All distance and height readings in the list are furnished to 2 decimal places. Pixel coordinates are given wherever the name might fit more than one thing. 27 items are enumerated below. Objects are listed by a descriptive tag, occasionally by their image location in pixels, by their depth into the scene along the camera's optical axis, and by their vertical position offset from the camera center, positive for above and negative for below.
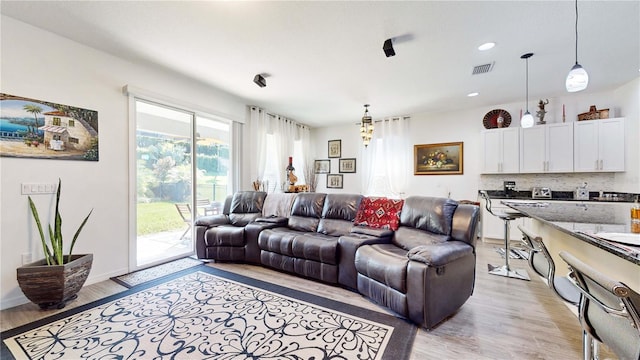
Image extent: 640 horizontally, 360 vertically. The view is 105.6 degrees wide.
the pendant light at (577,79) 2.01 +0.84
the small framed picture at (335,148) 6.66 +0.84
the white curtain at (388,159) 5.71 +0.47
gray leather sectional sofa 2.00 -0.74
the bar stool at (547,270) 1.46 -0.65
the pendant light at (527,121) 3.49 +0.84
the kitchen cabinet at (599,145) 3.94 +0.56
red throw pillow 2.98 -0.44
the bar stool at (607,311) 0.83 -0.55
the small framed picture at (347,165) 6.48 +0.37
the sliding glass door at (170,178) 3.38 +0.01
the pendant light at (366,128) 4.67 +0.98
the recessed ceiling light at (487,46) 2.68 +1.48
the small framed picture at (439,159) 5.27 +0.45
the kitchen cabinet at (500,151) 4.64 +0.54
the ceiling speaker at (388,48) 2.52 +1.38
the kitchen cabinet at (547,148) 4.27 +0.55
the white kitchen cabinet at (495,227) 4.52 -0.92
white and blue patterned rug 1.70 -1.21
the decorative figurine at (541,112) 4.44 +1.22
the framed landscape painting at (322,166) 6.85 +0.36
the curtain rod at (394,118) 5.71 +1.45
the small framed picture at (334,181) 6.67 -0.06
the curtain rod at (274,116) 5.00 +1.46
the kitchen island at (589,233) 1.27 -0.32
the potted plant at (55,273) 2.15 -0.86
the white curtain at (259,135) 4.95 +0.92
